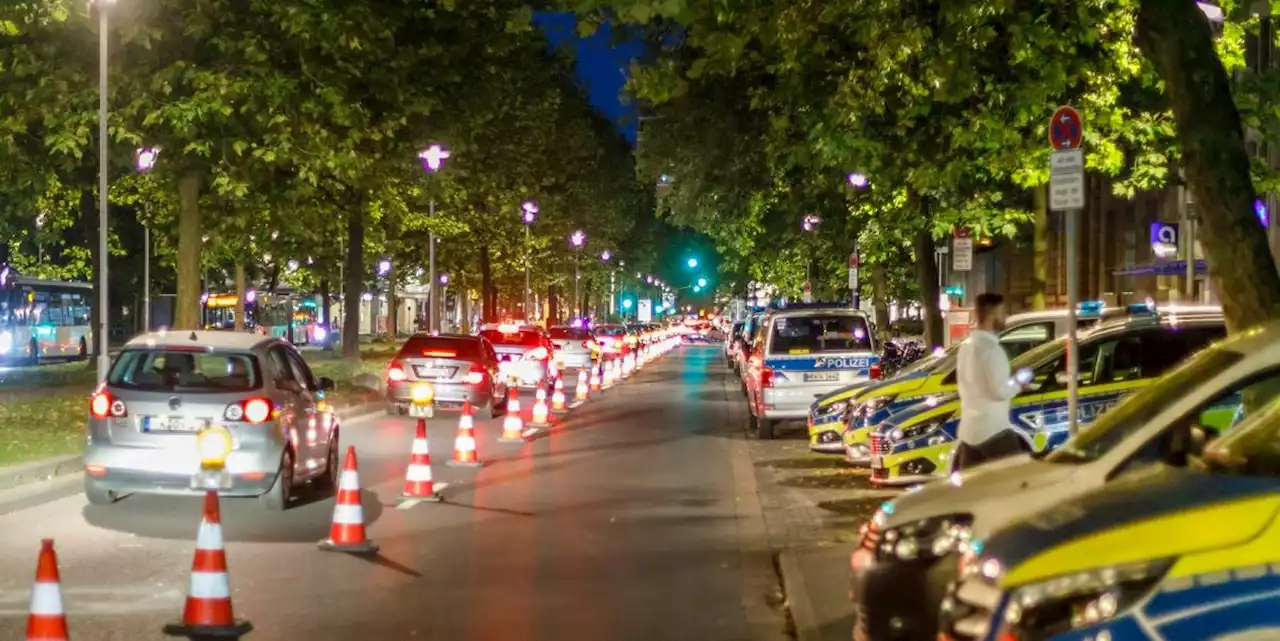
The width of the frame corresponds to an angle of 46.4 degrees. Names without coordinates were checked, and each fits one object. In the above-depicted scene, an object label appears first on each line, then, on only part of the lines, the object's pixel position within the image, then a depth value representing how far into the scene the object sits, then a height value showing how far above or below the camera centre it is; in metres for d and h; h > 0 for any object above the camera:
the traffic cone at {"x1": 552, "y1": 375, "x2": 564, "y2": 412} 28.44 -1.41
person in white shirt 9.79 -0.49
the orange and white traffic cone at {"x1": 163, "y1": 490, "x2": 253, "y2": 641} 8.02 -1.45
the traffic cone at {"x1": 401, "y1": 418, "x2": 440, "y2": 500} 14.28 -1.43
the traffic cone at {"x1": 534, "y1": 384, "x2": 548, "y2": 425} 24.47 -1.36
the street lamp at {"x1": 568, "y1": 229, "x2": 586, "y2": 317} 66.66 +3.78
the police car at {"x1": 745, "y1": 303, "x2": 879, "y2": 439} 21.81 -0.48
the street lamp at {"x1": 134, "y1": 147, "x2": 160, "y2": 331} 24.20 +2.82
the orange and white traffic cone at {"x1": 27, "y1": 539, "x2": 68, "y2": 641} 6.16 -1.13
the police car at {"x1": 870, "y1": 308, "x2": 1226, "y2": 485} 13.21 -0.37
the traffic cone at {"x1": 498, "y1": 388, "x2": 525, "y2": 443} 21.45 -1.43
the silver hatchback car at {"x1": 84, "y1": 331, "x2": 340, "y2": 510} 12.52 -0.78
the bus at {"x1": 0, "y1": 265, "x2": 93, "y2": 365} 48.19 +0.37
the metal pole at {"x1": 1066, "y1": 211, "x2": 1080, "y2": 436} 9.84 -0.04
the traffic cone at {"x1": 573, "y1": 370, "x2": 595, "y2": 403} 31.88 -1.35
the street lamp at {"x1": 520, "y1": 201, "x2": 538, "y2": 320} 51.56 +4.11
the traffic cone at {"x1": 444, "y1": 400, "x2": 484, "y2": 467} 17.66 -1.45
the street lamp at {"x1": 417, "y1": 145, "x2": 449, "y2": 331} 31.14 +3.43
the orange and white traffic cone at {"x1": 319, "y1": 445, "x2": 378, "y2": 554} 11.19 -1.49
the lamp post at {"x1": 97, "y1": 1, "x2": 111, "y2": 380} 20.36 +2.09
